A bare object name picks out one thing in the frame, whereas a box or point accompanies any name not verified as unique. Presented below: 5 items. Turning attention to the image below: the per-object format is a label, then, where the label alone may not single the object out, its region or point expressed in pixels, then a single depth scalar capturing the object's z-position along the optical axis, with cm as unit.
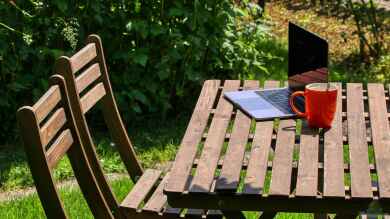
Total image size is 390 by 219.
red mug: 302
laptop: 323
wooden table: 254
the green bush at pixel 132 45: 566
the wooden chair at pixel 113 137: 322
